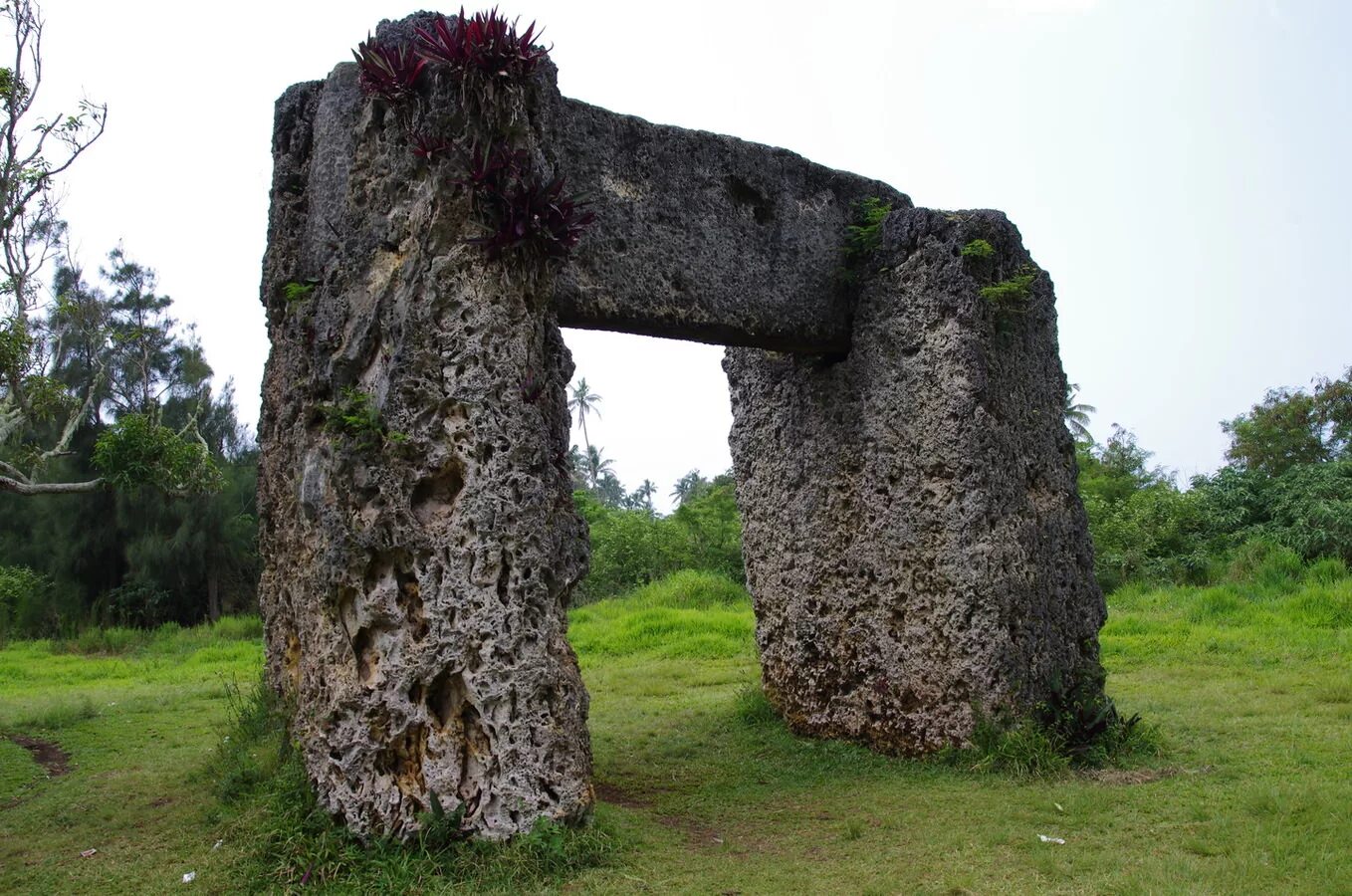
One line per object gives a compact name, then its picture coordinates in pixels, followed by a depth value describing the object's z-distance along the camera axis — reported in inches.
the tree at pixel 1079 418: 955.5
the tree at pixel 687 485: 1418.1
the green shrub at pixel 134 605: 668.1
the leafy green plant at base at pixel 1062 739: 223.1
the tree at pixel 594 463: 1676.9
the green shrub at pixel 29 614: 623.5
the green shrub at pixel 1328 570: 420.2
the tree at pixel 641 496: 1822.1
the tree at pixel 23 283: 319.3
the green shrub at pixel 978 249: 240.2
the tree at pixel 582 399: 1666.7
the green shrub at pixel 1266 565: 432.5
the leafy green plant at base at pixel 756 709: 280.2
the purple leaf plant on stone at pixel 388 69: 177.5
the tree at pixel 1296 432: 673.0
